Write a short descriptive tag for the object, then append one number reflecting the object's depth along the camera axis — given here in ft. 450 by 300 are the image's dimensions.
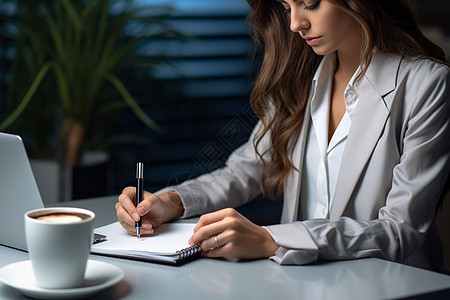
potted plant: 9.70
